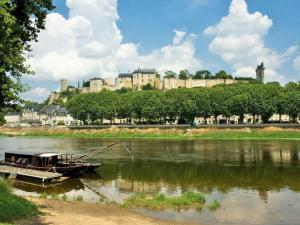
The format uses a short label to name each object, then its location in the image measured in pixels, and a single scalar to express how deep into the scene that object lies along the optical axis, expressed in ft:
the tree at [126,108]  501.89
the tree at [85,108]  533.96
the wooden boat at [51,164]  143.99
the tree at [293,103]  402.21
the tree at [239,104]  417.69
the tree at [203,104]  440.45
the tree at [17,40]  55.42
